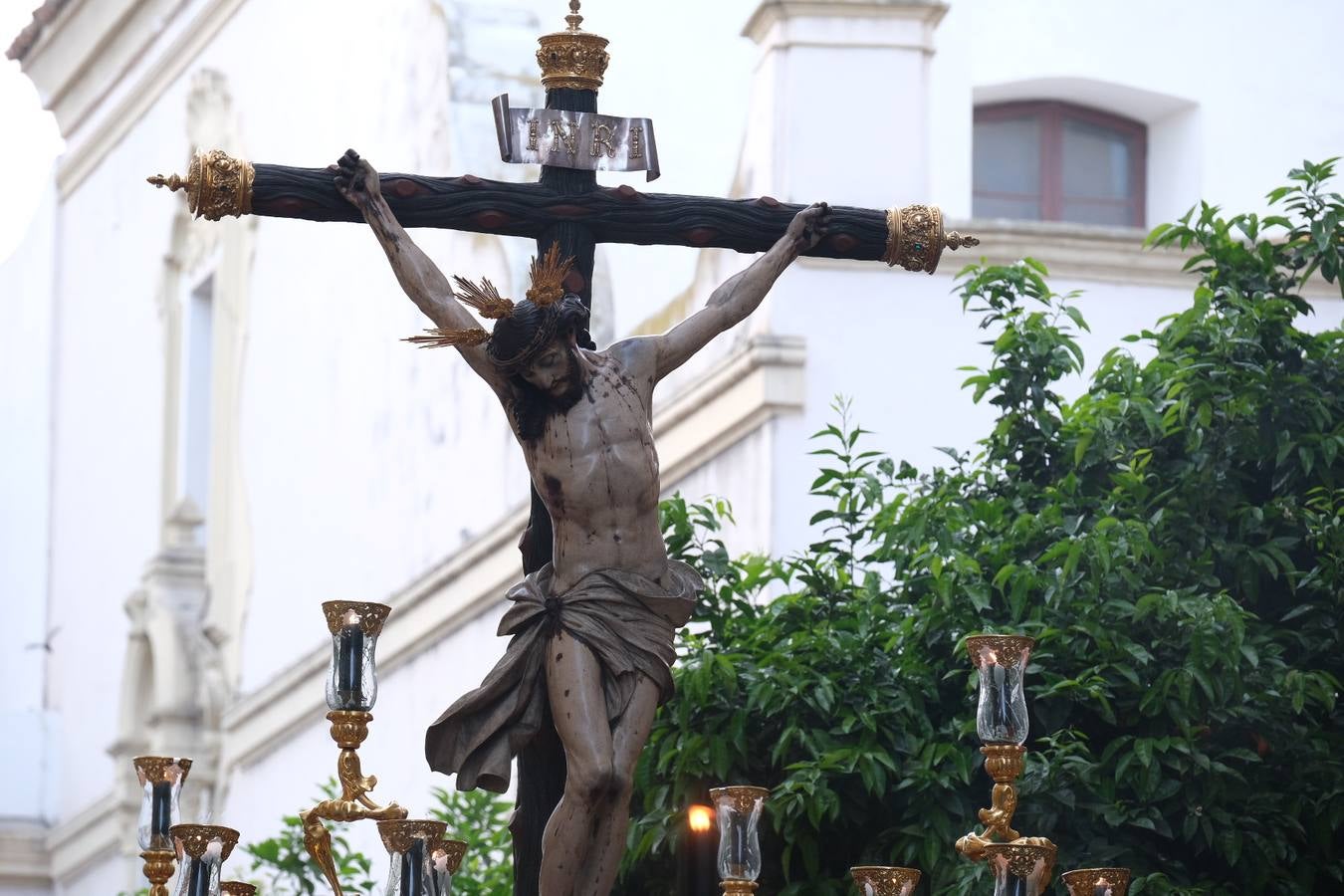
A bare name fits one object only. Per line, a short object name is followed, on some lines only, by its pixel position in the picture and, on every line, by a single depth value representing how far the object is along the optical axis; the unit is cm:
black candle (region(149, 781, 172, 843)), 1952
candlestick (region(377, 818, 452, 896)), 1711
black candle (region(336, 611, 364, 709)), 1791
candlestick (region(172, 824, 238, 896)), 1811
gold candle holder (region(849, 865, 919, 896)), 1812
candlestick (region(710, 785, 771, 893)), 1855
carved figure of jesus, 1770
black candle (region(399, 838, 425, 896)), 1708
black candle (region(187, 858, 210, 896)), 1806
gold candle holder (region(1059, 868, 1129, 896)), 1798
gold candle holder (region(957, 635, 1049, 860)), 1795
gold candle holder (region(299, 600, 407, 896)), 1791
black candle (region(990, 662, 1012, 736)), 1797
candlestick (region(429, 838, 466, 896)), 1777
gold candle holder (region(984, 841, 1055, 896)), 1723
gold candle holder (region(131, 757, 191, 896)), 1950
